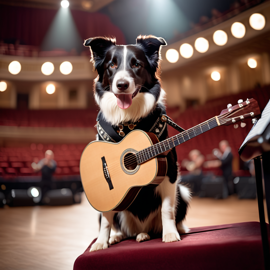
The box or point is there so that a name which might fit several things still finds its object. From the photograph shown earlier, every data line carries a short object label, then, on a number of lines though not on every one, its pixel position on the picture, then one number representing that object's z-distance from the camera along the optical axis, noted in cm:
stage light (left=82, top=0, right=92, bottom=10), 1151
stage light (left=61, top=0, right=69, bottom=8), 826
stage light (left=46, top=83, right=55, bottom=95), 1191
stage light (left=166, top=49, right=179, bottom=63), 977
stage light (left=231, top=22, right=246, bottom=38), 790
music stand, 64
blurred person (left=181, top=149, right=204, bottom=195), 630
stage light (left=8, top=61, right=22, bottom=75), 1116
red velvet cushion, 103
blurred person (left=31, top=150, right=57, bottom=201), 563
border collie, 132
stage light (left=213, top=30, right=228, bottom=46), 839
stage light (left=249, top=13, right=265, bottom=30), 739
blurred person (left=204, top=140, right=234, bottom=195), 576
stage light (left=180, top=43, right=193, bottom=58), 932
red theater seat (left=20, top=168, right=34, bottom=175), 855
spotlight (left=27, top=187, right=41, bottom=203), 546
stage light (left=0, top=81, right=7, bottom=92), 1167
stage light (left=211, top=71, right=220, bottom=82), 960
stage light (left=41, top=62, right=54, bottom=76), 1138
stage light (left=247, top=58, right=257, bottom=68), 852
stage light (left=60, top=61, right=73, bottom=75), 1143
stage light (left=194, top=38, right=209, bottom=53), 889
